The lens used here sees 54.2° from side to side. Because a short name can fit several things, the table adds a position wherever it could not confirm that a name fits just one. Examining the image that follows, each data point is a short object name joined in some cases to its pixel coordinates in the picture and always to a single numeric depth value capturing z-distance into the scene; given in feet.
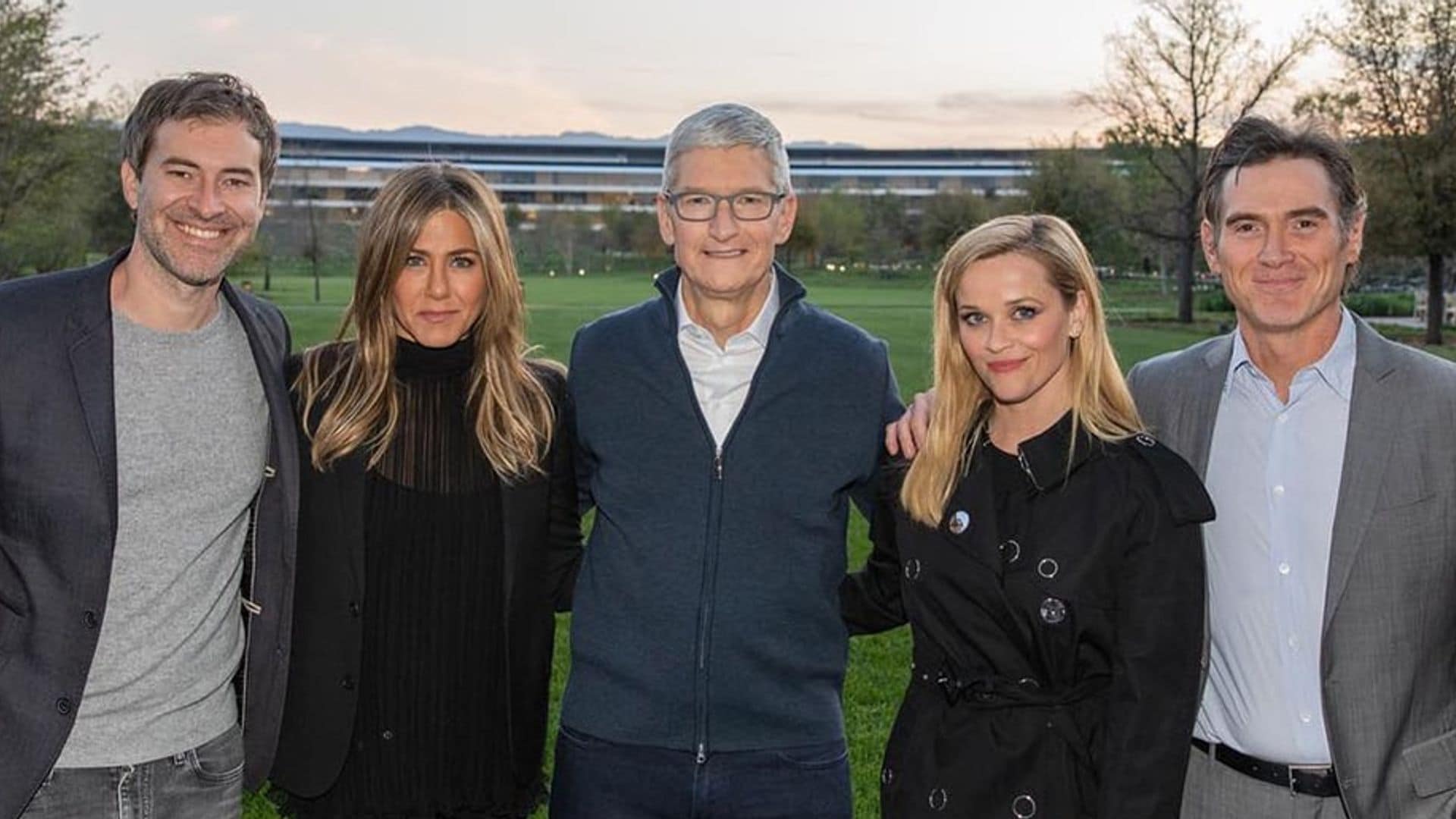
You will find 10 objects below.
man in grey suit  11.40
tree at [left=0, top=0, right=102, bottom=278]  122.52
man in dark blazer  11.86
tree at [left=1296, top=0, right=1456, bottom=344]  136.87
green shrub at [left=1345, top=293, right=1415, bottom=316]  185.37
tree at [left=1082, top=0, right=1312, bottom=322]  189.37
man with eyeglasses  12.08
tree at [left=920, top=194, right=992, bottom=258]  201.49
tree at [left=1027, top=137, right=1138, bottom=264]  194.08
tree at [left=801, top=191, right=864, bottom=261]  328.70
